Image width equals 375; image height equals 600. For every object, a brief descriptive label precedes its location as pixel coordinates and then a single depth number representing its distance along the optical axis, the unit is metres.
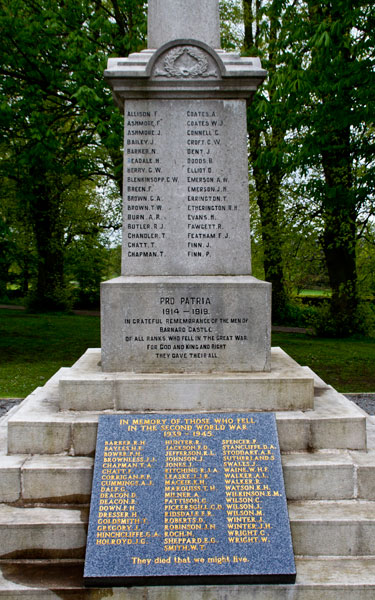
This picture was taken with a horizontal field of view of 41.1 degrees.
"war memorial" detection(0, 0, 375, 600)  3.39
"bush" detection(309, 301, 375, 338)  16.91
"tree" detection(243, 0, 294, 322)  9.80
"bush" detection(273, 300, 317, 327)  21.67
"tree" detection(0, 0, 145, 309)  10.30
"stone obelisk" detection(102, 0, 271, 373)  4.99
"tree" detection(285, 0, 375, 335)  8.16
